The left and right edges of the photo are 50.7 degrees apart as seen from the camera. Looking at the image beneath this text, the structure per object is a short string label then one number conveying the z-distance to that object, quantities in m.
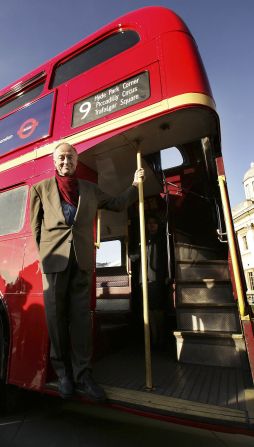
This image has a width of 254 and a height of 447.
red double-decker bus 2.08
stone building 26.98
